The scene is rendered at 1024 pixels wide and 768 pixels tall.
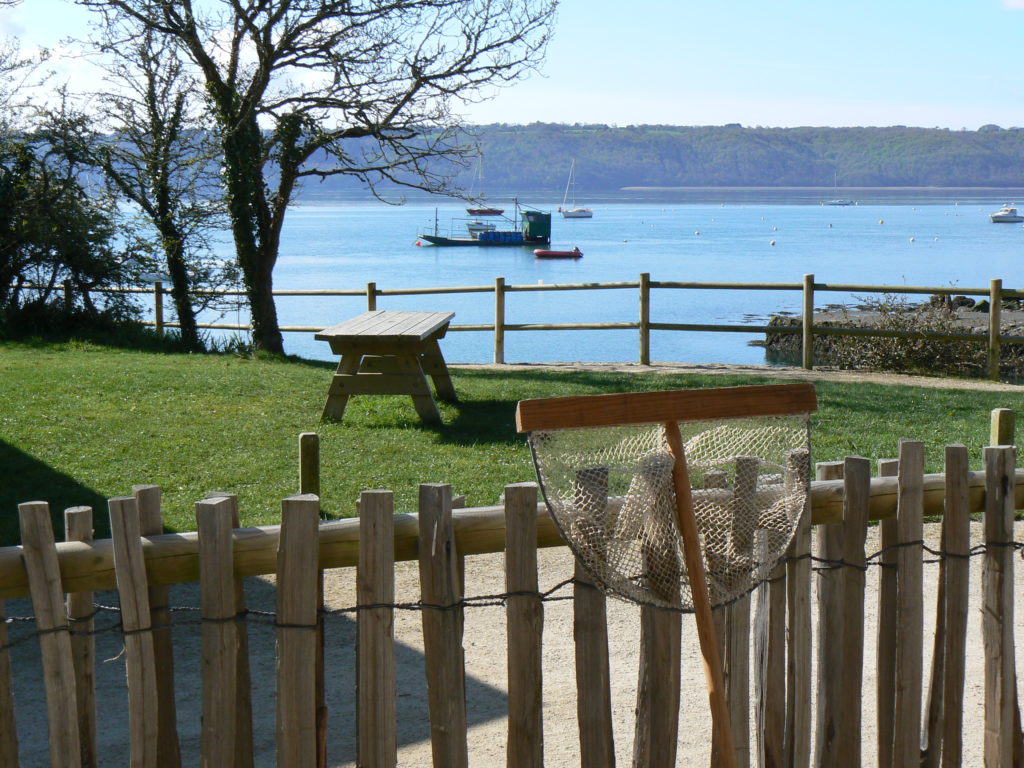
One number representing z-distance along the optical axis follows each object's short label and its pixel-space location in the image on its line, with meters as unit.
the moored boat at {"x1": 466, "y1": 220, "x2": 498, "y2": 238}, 102.00
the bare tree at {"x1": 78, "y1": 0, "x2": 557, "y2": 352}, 15.41
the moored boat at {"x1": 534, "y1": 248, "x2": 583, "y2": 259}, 82.19
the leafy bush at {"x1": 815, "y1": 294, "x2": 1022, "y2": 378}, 15.42
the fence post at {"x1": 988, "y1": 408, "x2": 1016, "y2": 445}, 5.84
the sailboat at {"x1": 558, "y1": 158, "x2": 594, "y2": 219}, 159.38
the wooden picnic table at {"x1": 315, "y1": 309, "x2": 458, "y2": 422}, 9.16
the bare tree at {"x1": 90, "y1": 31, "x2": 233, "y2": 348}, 16.86
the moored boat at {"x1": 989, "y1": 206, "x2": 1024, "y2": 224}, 150.38
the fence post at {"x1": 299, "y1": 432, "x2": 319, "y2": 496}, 5.41
